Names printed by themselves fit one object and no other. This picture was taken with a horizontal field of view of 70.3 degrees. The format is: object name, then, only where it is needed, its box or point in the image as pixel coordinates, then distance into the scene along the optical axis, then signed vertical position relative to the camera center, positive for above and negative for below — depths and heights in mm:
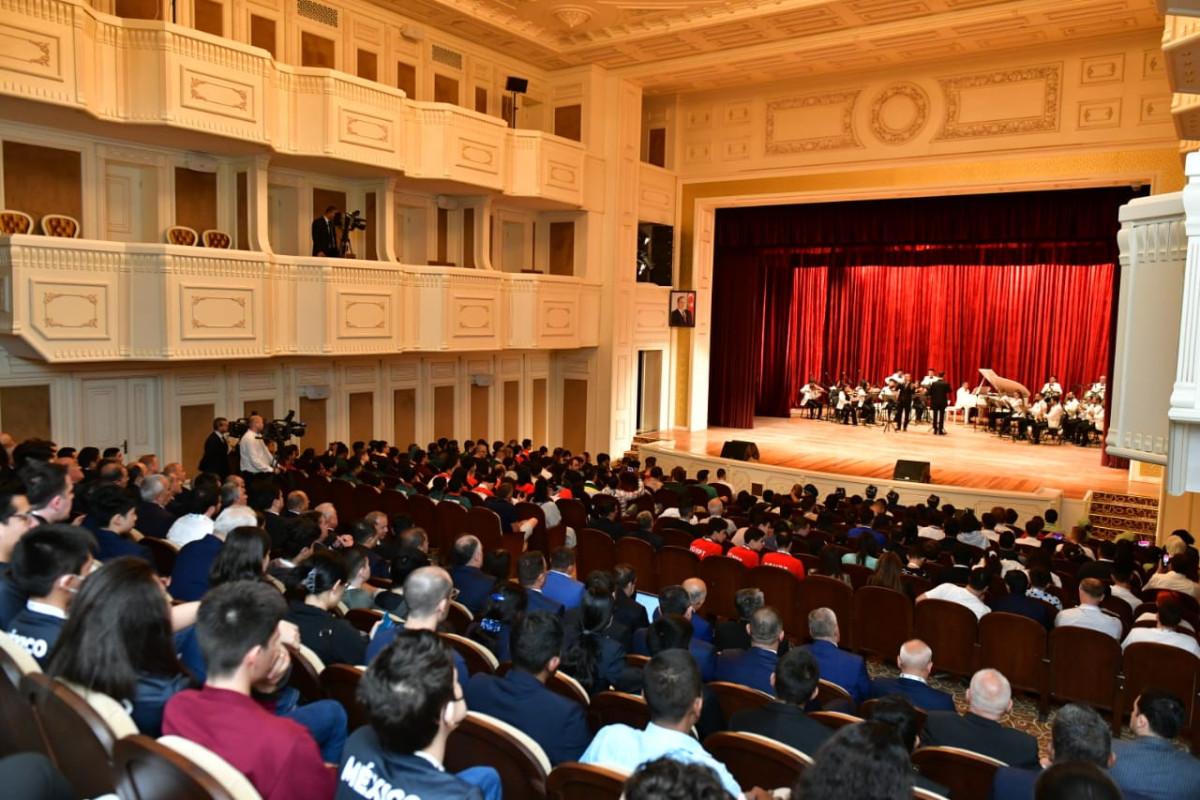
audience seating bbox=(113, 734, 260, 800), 1838 -975
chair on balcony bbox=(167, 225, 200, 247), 11547 +1302
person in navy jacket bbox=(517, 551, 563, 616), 4566 -1347
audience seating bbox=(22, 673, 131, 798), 2066 -1002
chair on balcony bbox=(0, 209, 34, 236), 9867 +1224
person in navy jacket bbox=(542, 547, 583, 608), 5219 -1485
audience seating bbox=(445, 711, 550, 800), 2600 -1302
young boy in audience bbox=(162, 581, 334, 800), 2141 -965
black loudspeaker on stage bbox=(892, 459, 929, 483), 13648 -1935
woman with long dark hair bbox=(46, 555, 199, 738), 2266 -834
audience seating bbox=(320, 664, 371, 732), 3113 -1298
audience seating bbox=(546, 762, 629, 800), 2268 -1192
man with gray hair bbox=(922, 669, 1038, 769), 3434 -1557
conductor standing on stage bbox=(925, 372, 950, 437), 18781 -1053
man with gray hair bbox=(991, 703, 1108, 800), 2859 -1303
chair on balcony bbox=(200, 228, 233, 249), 11914 +1311
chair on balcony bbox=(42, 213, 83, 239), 10336 +1257
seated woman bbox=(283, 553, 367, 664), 3641 -1232
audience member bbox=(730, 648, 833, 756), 3227 -1412
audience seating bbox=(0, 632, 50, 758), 2334 -1064
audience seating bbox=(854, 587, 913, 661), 6098 -1969
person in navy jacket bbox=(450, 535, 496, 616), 5234 -1476
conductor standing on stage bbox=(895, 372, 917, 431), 19422 -1094
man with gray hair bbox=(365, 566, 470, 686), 3451 -1057
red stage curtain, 16484 +1457
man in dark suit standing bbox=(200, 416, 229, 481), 9648 -1384
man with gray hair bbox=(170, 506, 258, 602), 4469 -1242
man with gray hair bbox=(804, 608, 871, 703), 4391 -1620
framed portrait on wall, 18609 +877
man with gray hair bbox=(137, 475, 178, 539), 5953 -1276
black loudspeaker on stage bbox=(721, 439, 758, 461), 15430 -1886
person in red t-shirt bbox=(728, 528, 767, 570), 7117 -1756
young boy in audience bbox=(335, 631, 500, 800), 2053 -954
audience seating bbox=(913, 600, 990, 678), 5840 -1949
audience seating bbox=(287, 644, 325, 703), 3199 -1285
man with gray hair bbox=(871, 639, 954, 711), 4102 -1606
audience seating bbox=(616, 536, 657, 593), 7188 -1834
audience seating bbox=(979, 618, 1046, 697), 5656 -1987
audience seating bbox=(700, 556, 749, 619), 6766 -1877
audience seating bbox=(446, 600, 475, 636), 4789 -1572
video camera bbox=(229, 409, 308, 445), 10984 -1245
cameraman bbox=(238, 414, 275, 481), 9516 -1338
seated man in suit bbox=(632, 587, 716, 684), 4426 -1419
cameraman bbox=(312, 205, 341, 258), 13203 +1523
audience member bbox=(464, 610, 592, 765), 3051 -1301
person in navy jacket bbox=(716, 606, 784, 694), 4145 -1518
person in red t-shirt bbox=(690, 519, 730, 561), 7305 -1722
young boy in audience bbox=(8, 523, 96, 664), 2848 -851
